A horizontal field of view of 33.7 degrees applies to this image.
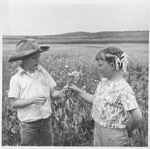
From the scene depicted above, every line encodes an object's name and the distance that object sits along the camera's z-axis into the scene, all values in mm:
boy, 1182
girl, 1170
